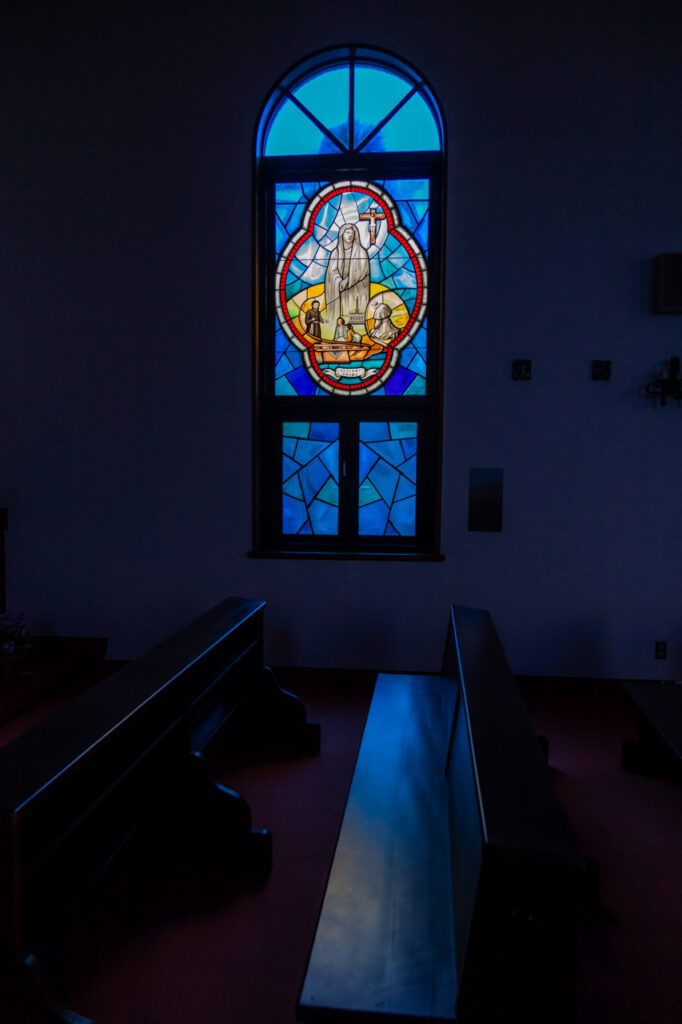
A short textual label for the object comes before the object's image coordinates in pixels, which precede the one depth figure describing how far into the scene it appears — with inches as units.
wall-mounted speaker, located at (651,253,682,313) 138.5
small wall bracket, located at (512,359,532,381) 145.7
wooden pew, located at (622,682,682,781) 90.0
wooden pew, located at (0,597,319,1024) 50.6
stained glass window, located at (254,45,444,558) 150.7
